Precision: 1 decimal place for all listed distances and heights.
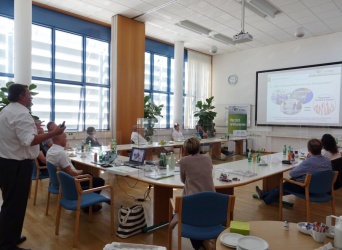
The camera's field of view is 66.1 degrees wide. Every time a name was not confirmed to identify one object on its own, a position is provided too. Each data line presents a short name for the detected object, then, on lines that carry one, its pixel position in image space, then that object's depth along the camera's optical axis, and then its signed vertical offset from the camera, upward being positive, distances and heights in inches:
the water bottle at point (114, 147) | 181.6 -18.1
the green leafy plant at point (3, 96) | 207.3 +19.6
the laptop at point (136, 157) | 144.6 -19.5
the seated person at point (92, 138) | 224.5 -13.6
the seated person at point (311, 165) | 128.6 -19.4
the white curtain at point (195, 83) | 417.4 +66.7
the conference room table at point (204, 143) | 169.6 -21.2
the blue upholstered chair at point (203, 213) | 78.8 -27.4
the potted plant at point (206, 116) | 398.6 +11.9
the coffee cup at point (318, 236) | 56.1 -23.7
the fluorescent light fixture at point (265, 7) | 241.0 +113.0
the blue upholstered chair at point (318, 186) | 120.2 -28.7
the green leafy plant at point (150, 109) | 334.5 +17.7
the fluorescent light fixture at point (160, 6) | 248.9 +115.5
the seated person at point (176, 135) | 323.0 -14.4
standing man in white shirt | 93.2 -13.3
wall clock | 424.5 +73.4
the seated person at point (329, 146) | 154.5 -12.0
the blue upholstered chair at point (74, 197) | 106.0 -33.3
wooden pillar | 291.3 +56.2
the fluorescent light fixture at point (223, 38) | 292.7 +98.0
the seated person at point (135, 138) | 206.5 -13.1
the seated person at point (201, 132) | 357.3 -11.5
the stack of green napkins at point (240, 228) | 59.5 -23.8
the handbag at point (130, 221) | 117.4 -44.9
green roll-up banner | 396.5 +8.2
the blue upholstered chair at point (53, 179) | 122.5 -27.7
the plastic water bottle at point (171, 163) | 135.2 -20.6
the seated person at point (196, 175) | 94.1 -18.4
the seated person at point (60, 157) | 123.6 -16.6
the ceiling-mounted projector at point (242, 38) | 209.8 +69.9
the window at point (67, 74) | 265.0 +52.3
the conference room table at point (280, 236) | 54.8 -25.0
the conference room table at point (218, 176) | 111.4 -24.4
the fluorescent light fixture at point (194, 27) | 294.5 +111.3
